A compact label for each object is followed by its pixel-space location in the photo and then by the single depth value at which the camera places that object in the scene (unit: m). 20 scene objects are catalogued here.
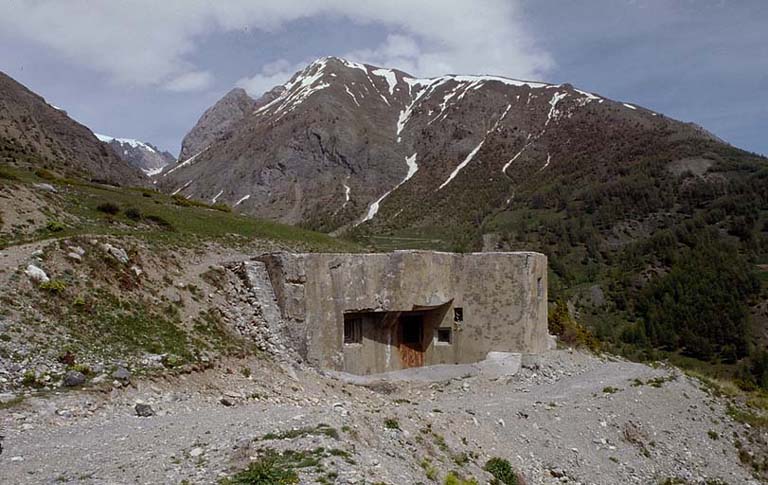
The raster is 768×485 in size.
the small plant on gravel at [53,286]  16.08
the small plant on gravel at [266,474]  8.78
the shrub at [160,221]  31.99
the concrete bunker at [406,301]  22.45
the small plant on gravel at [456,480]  11.44
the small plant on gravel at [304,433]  10.92
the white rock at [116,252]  19.73
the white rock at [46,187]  28.69
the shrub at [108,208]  30.80
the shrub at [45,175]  37.08
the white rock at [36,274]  16.22
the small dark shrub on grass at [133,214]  31.58
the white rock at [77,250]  18.61
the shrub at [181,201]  43.29
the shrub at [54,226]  22.59
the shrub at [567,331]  37.53
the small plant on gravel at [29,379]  12.47
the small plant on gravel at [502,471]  13.88
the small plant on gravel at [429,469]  11.26
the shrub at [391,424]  13.15
